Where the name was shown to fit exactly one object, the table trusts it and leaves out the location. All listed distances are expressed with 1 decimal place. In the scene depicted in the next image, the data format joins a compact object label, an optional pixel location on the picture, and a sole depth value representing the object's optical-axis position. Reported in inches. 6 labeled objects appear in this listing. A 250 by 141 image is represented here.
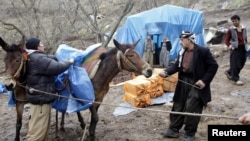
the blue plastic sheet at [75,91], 185.8
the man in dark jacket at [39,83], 166.2
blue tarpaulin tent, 620.7
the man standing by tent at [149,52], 586.2
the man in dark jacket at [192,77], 194.1
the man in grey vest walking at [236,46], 340.8
